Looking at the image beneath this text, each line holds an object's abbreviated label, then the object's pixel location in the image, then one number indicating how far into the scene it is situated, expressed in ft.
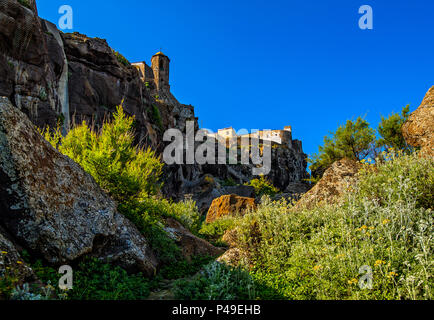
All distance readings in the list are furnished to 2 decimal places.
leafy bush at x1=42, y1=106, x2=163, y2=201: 23.90
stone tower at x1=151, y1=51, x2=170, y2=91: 237.25
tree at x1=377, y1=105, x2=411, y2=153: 88.43
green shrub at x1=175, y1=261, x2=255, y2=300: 13.15
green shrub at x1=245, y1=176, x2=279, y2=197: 110.63
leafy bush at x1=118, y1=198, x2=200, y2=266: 23.24
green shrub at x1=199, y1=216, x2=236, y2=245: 44.21
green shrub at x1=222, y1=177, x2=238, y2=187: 151.15
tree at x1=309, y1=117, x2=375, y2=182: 99.60
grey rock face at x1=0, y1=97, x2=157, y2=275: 14.60
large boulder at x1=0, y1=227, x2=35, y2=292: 11.06
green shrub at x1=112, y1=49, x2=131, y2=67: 98.12
